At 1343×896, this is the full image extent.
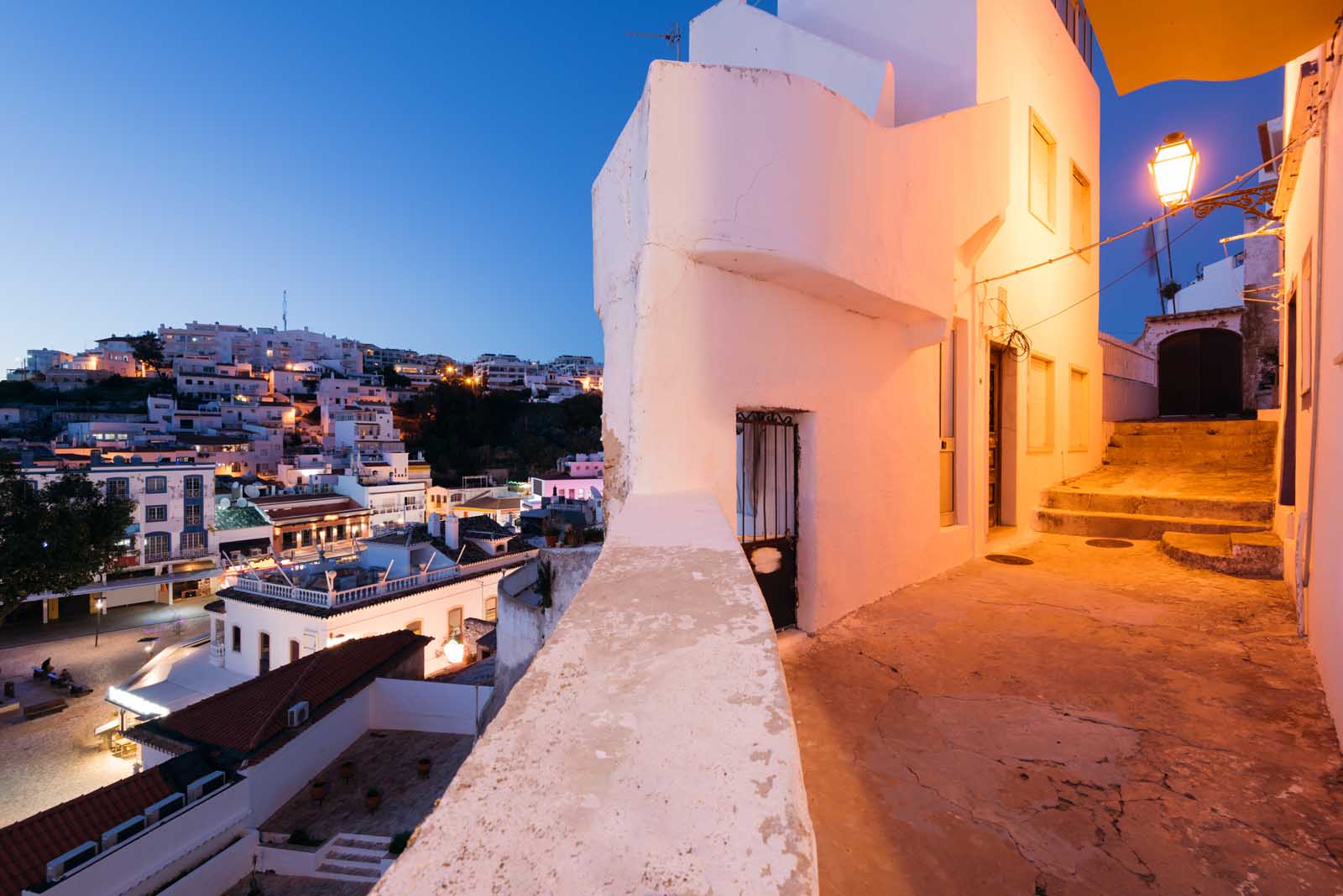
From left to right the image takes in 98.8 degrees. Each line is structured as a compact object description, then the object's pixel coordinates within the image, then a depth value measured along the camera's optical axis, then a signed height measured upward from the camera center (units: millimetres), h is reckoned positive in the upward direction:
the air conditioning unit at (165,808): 9570 -6063
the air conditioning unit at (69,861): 8367 -6038
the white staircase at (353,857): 9125 -6649
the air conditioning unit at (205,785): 10258 -6021
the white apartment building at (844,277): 3822 +1454
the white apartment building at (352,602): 17688 -4874
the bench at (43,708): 18609 -8329
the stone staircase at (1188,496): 5984 -516
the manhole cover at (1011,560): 6508 -1194
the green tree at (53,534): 22062 -3234
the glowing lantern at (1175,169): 5324 +2700
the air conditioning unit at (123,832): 8929 -6011
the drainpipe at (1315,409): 3662 +317
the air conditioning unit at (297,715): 12055 -5526
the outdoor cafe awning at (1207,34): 2760 +2170
